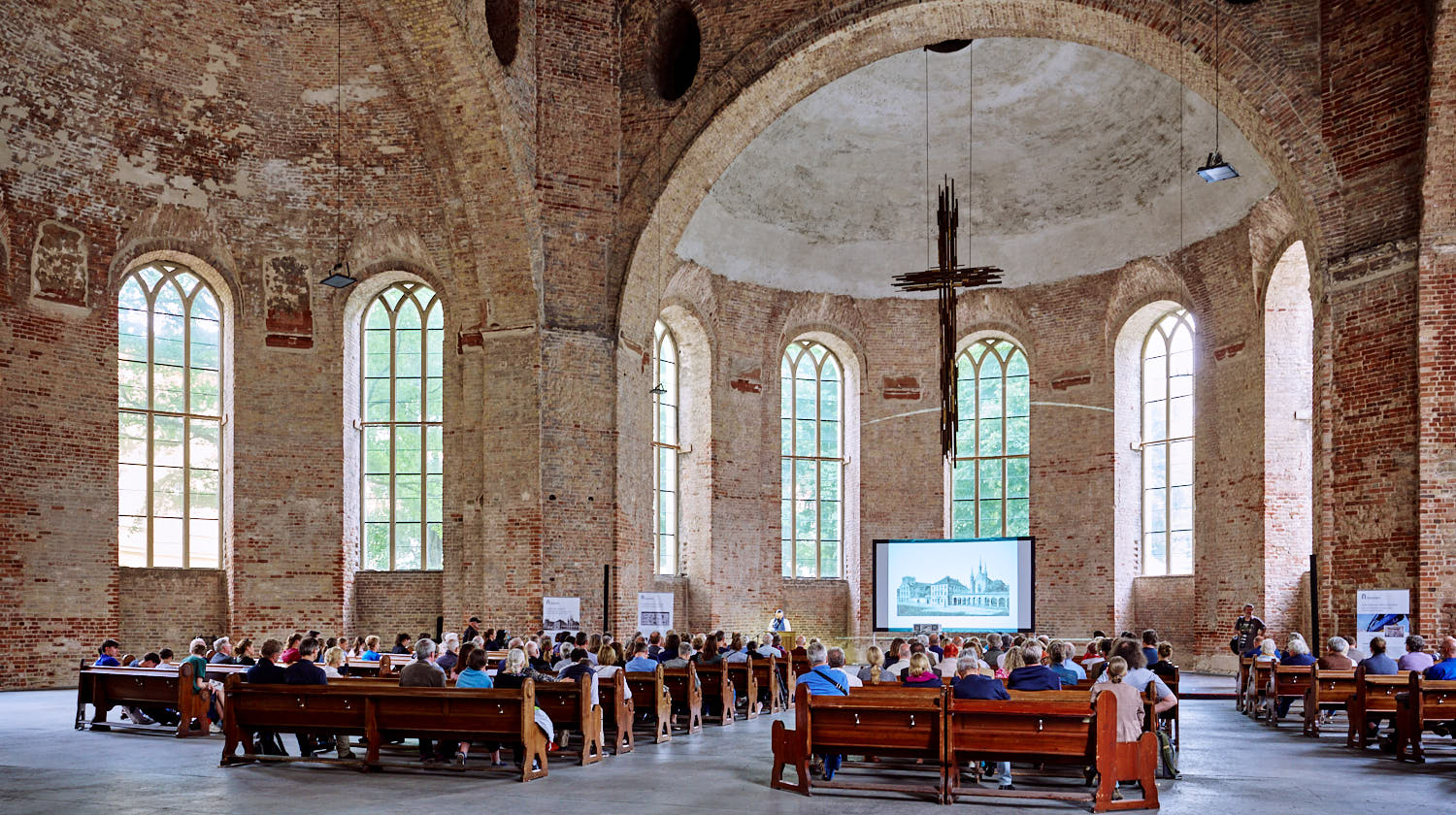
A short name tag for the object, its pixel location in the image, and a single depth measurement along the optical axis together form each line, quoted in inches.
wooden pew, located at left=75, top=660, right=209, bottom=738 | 548.4
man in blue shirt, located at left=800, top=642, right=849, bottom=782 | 426.6
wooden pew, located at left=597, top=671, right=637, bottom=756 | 503.5
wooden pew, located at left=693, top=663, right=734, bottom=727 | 621.6
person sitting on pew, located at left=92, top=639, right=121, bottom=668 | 612.7
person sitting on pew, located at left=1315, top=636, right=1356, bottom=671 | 580.6
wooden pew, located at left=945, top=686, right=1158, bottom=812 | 368.8
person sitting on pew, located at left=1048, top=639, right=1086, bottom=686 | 508.4
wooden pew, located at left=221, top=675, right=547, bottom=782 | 425.4
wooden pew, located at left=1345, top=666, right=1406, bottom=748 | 506.9
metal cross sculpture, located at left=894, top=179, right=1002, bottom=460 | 807.1
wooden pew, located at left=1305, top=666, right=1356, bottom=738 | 566.6
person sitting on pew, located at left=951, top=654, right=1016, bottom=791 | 400.2
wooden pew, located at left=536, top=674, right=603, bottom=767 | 465.1
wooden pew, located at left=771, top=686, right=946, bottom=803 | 382.9
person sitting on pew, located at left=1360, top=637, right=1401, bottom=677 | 537.3
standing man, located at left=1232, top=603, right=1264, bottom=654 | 838.5
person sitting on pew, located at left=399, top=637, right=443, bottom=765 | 469.4
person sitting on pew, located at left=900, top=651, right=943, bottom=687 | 446.9
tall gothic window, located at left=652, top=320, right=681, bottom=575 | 1178.0
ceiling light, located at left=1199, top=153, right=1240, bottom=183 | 671.1
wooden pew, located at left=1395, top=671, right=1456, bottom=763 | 467.2
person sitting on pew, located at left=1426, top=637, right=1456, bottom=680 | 494.9
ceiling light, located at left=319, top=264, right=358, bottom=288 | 817.5
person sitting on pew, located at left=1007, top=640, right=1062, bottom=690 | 442.3
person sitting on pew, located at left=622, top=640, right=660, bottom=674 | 580.1
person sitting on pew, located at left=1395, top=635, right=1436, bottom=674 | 536.7
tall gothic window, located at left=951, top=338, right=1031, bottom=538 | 1246.9
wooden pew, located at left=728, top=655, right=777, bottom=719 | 657.0
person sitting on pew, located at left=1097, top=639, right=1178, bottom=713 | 437.4
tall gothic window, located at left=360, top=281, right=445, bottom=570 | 1016.9
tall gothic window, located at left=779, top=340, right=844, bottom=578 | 1259.8
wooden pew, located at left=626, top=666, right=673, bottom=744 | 545.0
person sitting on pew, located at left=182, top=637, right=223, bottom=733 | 556.1
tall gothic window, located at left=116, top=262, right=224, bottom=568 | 940.0
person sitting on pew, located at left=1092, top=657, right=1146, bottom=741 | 388.5
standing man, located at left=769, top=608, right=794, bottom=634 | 1165.7
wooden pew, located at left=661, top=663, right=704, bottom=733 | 586.9
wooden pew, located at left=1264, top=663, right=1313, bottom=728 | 618.5
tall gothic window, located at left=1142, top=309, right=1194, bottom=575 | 1132.5
